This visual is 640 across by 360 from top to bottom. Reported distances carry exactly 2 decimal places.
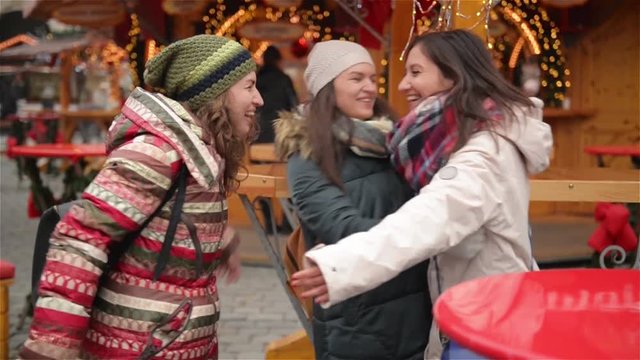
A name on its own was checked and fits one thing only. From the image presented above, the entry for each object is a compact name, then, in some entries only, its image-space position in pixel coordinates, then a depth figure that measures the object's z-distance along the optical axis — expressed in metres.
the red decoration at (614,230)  6.36
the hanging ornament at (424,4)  4.58
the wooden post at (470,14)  4.03
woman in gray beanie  2.92
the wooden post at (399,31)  7.61
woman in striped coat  2.37
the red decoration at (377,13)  8.49
